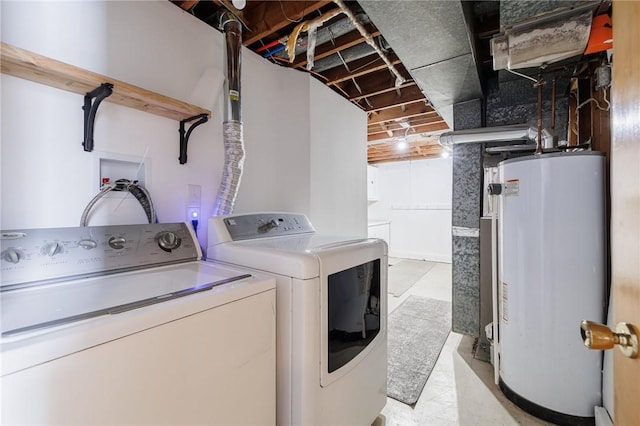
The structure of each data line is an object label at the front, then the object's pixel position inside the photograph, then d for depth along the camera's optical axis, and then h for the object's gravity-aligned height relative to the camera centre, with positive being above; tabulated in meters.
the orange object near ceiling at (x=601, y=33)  1.47 +0.96
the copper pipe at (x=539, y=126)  1.85 +0.59
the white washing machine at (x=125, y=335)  0.56 -0.31
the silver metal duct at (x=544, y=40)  1.45 +0.97
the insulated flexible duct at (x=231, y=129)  1.67 +0.51
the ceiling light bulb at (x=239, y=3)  1.48 +1.13
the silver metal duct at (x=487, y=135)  2.22 +0.65
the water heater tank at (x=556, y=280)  1.54 -0.41
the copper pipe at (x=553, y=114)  2.02 +0.77
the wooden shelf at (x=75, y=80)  0.96 +0.53
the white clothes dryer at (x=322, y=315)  1.05 -0.45
